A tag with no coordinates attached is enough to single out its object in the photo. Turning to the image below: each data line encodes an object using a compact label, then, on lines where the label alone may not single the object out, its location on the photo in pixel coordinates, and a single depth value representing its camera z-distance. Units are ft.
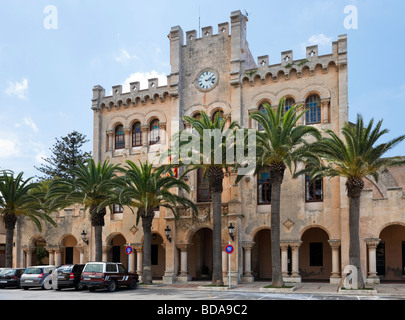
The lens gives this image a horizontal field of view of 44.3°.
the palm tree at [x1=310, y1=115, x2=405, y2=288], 81.71
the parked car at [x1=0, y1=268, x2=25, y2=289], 96.78
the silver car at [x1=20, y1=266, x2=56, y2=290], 91.45
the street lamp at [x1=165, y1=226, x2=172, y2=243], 107.14
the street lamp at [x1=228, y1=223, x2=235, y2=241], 97.69
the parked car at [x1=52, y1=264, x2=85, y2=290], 89.56
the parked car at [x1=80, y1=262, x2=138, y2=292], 83.82
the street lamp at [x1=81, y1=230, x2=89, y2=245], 117.70
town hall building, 97.76
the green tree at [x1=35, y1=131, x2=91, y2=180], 196.54
